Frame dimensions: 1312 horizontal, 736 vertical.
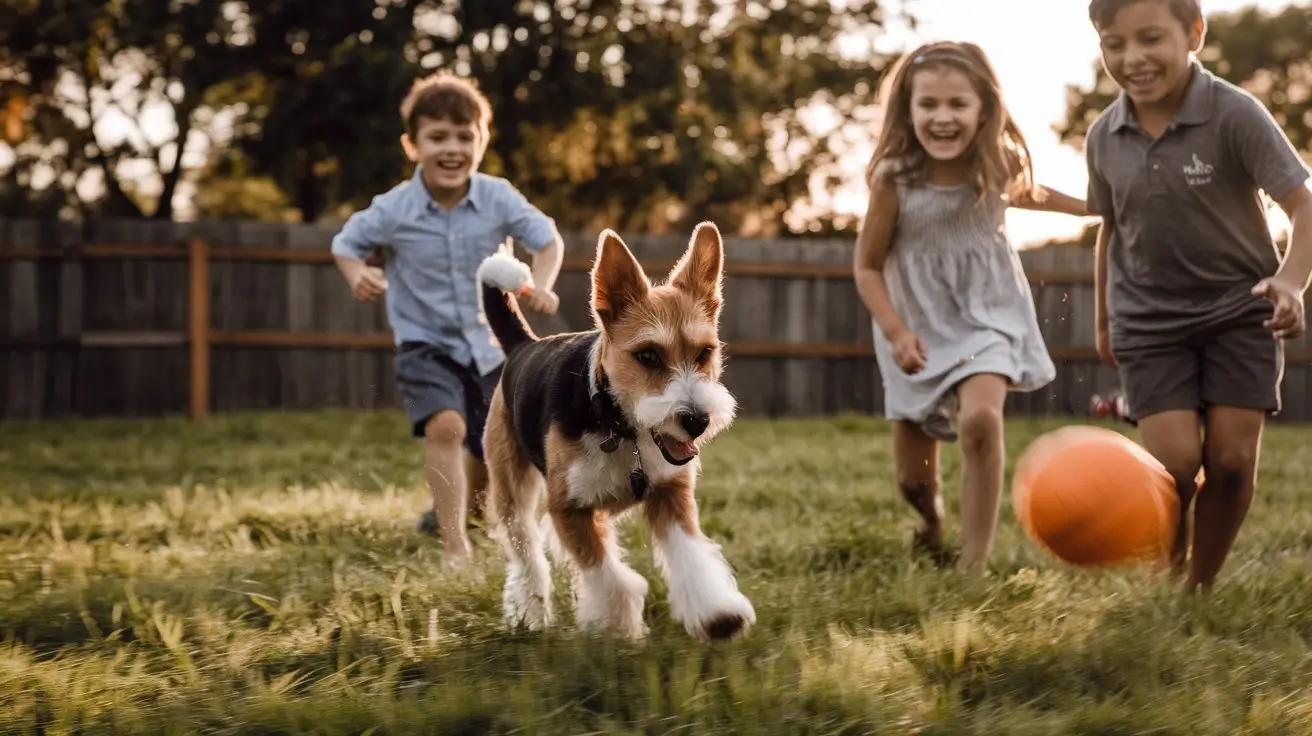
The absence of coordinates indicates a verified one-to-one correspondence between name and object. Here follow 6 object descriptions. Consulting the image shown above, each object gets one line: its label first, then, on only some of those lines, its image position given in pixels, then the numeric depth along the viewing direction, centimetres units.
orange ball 429
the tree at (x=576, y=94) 1958
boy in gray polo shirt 454
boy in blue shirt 582
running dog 360
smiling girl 521
